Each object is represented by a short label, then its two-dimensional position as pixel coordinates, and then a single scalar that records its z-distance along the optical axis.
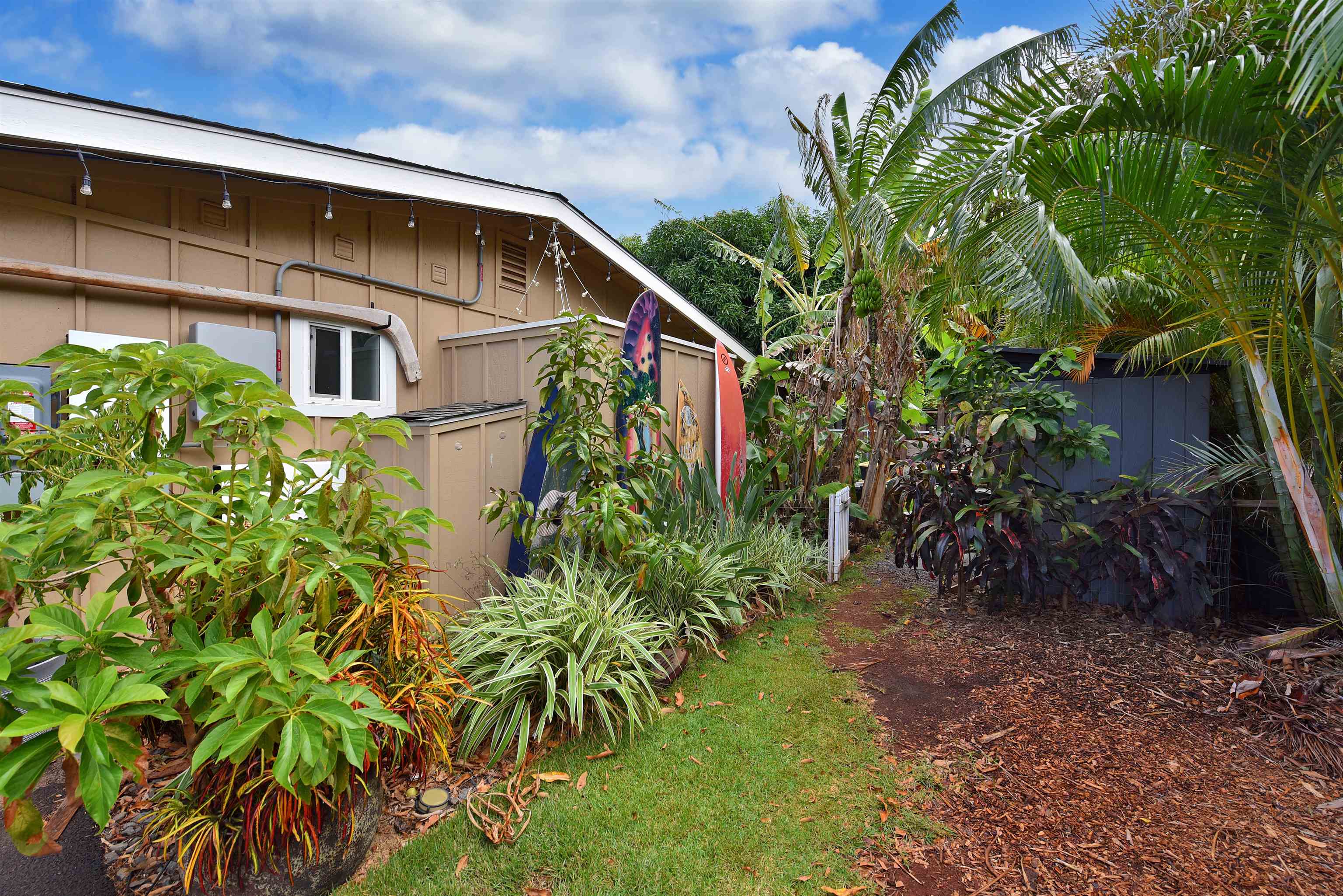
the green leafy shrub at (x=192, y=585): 1.43
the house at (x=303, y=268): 3.29
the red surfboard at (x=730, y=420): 6.70
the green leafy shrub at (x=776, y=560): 4.78
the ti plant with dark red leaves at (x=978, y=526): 4.11
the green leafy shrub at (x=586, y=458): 3.67
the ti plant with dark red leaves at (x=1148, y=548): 3.76
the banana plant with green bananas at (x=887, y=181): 5.35
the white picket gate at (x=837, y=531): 5.65
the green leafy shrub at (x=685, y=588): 3.83
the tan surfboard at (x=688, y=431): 6.23
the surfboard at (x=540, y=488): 4.27
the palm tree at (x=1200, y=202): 2.76
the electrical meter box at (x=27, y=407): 3.21
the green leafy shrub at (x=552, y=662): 2.88
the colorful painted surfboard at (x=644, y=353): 5.07
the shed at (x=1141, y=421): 4.22
